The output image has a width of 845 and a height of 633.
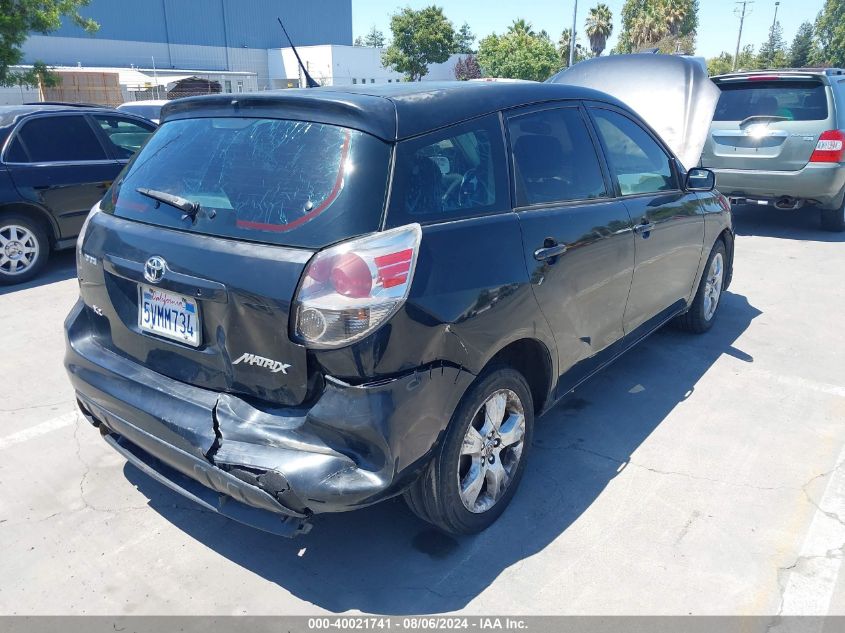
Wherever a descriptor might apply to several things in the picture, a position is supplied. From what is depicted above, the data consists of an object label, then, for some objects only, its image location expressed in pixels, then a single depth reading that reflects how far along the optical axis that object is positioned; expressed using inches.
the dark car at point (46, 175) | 252.2
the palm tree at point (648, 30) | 2568.9
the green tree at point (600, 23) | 2632.9
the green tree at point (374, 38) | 4768.7
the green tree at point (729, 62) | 2618.1
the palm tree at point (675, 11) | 2554.1
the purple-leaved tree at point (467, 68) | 2368.4
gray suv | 311.1
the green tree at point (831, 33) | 2271.8
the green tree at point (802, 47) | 2634.1
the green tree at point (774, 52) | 2485.4
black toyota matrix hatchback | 88.4
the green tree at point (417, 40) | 2277.3
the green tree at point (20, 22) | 510.3
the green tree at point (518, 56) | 2041.1
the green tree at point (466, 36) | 3454.2
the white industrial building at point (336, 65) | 2001.7
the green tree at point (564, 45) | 2626.0
